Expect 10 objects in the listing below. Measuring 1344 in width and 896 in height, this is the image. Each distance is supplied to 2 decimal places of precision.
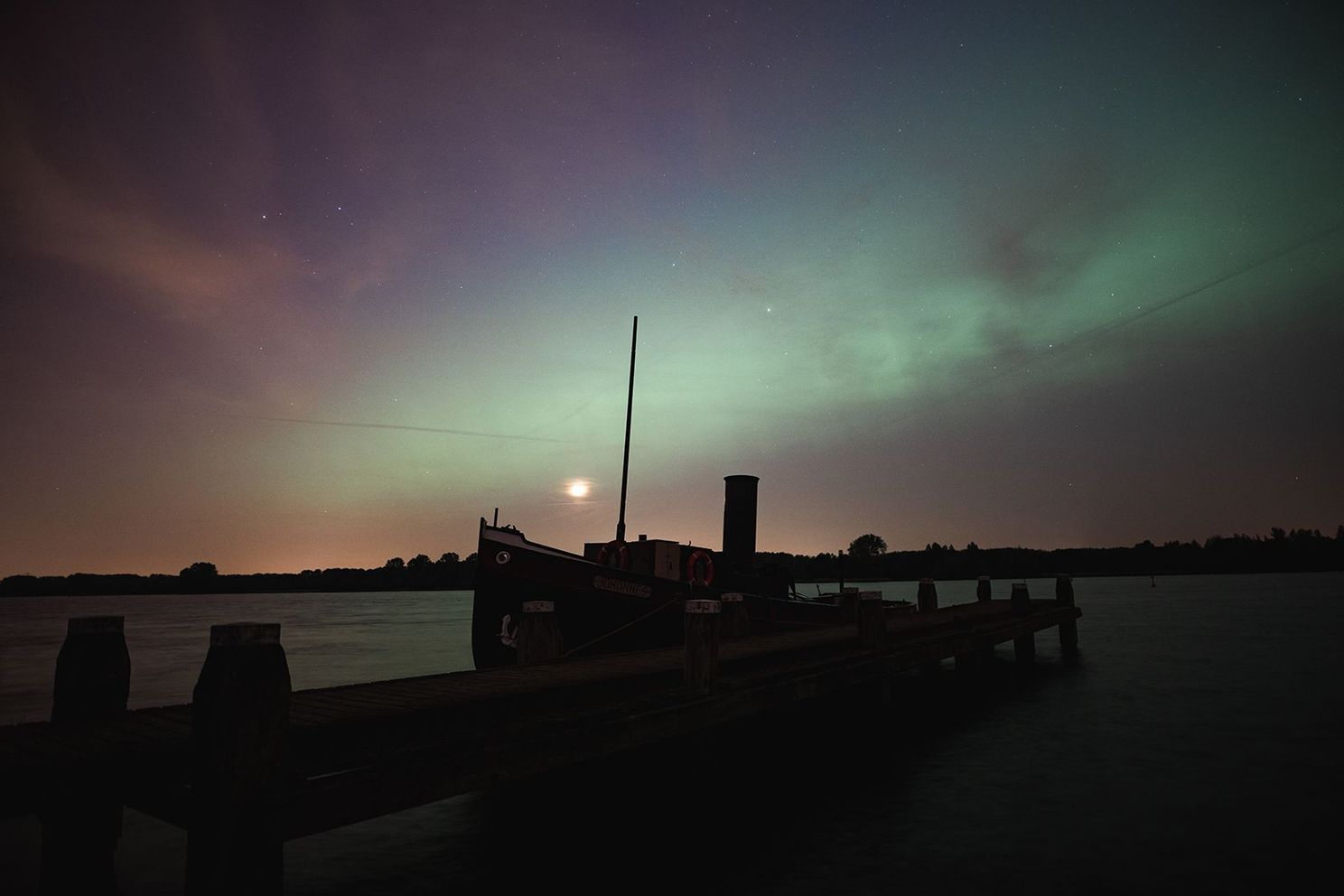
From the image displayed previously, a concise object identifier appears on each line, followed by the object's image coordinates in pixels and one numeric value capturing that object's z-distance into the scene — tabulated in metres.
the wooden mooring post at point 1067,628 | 26.74
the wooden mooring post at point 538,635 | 10.53
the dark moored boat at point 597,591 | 16.72
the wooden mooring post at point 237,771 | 4.48
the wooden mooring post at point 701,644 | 8.86
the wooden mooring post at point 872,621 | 13.27
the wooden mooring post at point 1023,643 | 22.72
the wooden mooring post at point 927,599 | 23.72
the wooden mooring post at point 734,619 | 14.05
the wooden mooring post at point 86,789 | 4.70
